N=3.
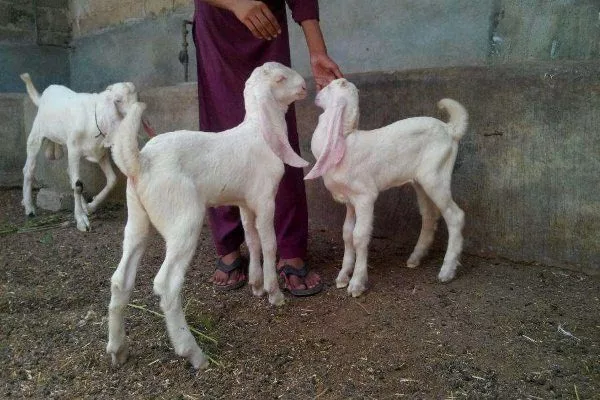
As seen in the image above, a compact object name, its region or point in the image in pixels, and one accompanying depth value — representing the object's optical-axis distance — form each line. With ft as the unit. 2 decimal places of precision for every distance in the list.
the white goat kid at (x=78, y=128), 12.01
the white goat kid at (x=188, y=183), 6.03
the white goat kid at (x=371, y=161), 8.08
